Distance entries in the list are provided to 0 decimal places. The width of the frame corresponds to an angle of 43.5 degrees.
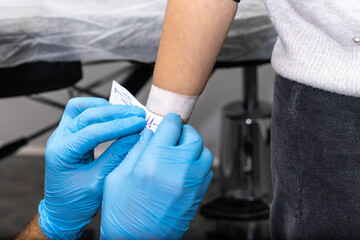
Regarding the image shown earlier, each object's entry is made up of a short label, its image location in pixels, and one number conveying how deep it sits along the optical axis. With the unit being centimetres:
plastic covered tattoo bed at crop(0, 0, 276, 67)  114
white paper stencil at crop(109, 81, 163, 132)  74
